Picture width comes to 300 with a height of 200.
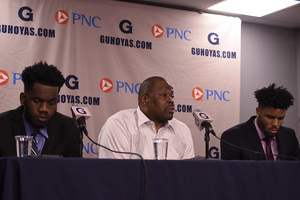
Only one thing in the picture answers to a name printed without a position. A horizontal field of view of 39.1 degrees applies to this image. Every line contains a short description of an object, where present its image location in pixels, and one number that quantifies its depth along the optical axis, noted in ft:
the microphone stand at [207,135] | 7.35
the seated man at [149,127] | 9.32
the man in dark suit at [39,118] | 8.29
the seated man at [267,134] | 10.84
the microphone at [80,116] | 7.07
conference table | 4.71
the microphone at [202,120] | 7.41
